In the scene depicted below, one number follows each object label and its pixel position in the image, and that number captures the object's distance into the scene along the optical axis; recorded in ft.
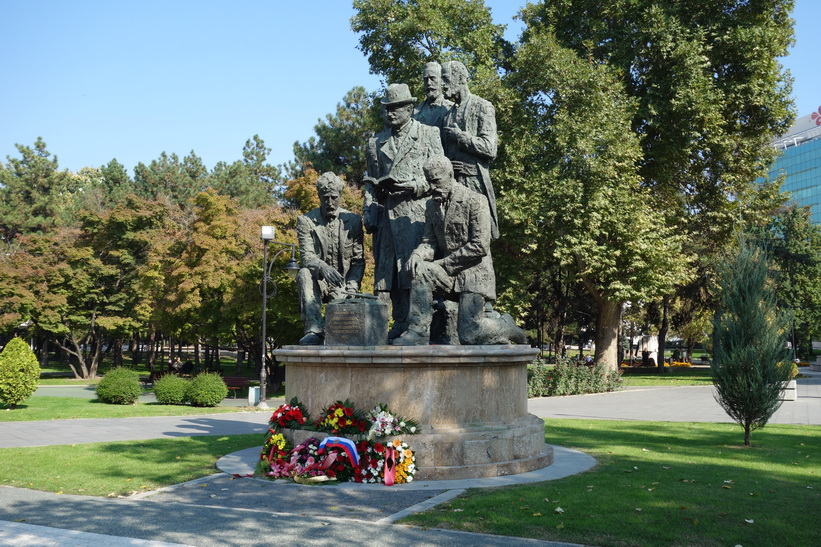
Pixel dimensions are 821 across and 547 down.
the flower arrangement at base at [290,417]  27.91
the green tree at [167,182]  158.30
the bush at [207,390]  68.18
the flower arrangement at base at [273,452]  26.81
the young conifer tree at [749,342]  36.27
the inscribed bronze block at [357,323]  27.32
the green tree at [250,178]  157.58
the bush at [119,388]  68.49
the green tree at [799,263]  139.54
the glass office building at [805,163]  296.71
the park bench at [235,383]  90.22
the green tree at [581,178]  75.97
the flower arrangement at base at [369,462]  25.12
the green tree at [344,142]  132.57
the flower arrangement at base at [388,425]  25.48
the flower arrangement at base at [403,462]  25.00
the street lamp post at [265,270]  60.03
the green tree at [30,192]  162.71
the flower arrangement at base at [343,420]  26.09
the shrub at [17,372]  59.21
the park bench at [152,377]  101.08
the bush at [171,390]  69.21
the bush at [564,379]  82.02
